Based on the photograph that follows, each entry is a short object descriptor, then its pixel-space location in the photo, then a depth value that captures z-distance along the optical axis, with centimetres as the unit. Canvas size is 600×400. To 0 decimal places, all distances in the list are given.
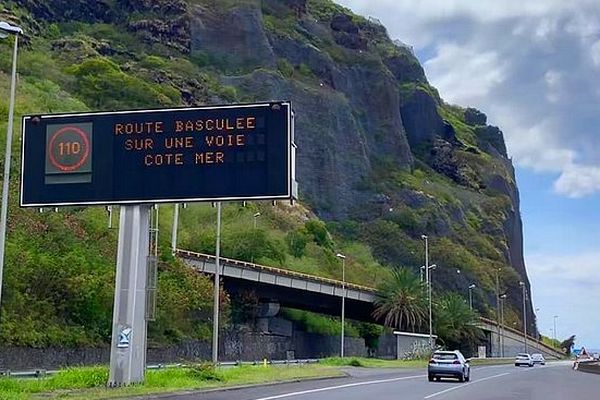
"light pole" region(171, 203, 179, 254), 6259
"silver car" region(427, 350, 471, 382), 3909
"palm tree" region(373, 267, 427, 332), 9088
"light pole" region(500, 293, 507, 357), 11850
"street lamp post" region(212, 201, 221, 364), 4498
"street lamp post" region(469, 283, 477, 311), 12838
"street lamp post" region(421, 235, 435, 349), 8694
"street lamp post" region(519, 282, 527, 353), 12796
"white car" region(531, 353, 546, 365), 8621
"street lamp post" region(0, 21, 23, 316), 2523
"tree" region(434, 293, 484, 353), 9950
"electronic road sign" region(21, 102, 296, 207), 2608
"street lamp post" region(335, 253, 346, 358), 7794
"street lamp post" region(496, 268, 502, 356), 12984
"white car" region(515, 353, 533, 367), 7775
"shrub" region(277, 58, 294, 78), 14276
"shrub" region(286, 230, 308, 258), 10200
